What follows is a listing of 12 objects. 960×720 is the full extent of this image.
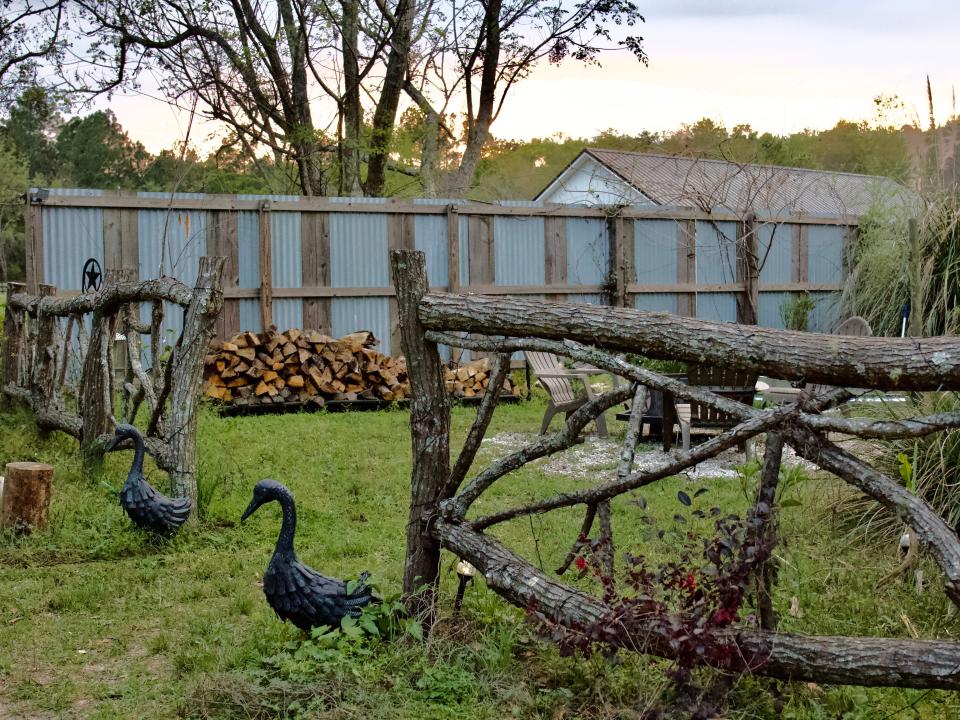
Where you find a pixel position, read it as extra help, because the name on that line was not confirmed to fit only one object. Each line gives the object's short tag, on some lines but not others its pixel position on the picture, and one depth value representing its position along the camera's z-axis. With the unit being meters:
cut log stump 5.42
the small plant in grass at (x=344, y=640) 3.21
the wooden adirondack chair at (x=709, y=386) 7.87
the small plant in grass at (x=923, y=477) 4.38
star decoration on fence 10.36
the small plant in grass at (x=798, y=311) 14.75
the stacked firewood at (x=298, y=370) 10.48
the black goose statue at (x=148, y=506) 5.20
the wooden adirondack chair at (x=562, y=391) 8.88
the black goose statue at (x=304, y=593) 3.43
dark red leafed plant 2.61
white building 18.72
